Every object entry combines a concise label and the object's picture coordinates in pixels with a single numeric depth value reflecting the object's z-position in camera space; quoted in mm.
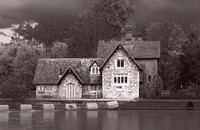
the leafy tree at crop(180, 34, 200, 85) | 80188
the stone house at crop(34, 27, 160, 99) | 71938
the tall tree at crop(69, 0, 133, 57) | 104625
